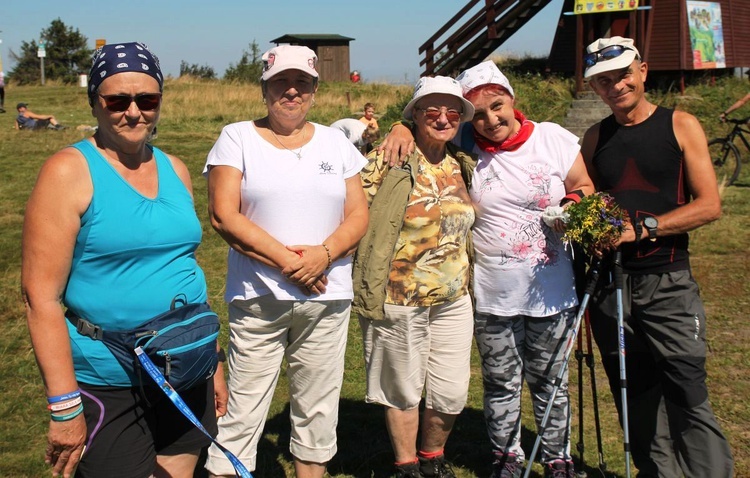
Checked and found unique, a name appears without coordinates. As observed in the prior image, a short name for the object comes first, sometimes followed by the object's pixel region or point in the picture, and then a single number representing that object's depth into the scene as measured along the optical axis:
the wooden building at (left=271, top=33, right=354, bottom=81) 43.75
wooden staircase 19.95
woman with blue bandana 2.50
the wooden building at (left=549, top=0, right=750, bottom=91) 17.78
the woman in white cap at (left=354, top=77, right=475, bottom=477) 3.88
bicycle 13.03
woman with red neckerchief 3.92
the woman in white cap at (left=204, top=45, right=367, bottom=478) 3.39
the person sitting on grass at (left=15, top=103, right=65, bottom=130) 19.45
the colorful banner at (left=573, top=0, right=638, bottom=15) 16.95
